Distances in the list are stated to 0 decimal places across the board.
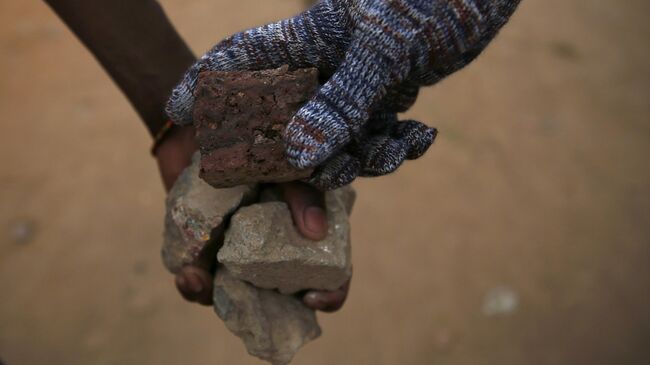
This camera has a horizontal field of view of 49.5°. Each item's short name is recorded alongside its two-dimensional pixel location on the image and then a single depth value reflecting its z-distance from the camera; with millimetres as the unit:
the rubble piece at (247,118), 486
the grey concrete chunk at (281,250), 532
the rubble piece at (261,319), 573
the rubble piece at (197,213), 555
